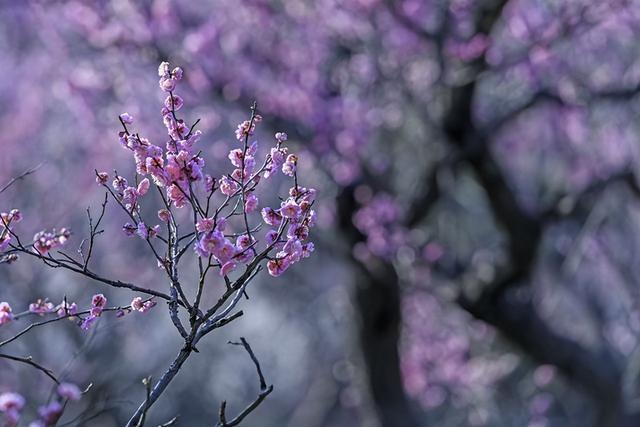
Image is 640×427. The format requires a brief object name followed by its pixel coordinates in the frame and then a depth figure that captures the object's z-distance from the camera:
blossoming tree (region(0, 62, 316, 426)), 5.97
